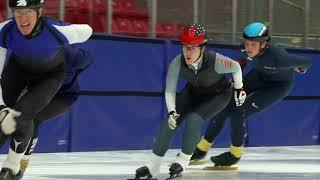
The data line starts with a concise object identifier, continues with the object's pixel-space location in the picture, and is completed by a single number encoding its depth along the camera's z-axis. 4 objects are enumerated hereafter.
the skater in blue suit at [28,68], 9.61
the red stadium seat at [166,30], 20.84
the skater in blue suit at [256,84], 13.87
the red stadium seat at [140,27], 20.41
